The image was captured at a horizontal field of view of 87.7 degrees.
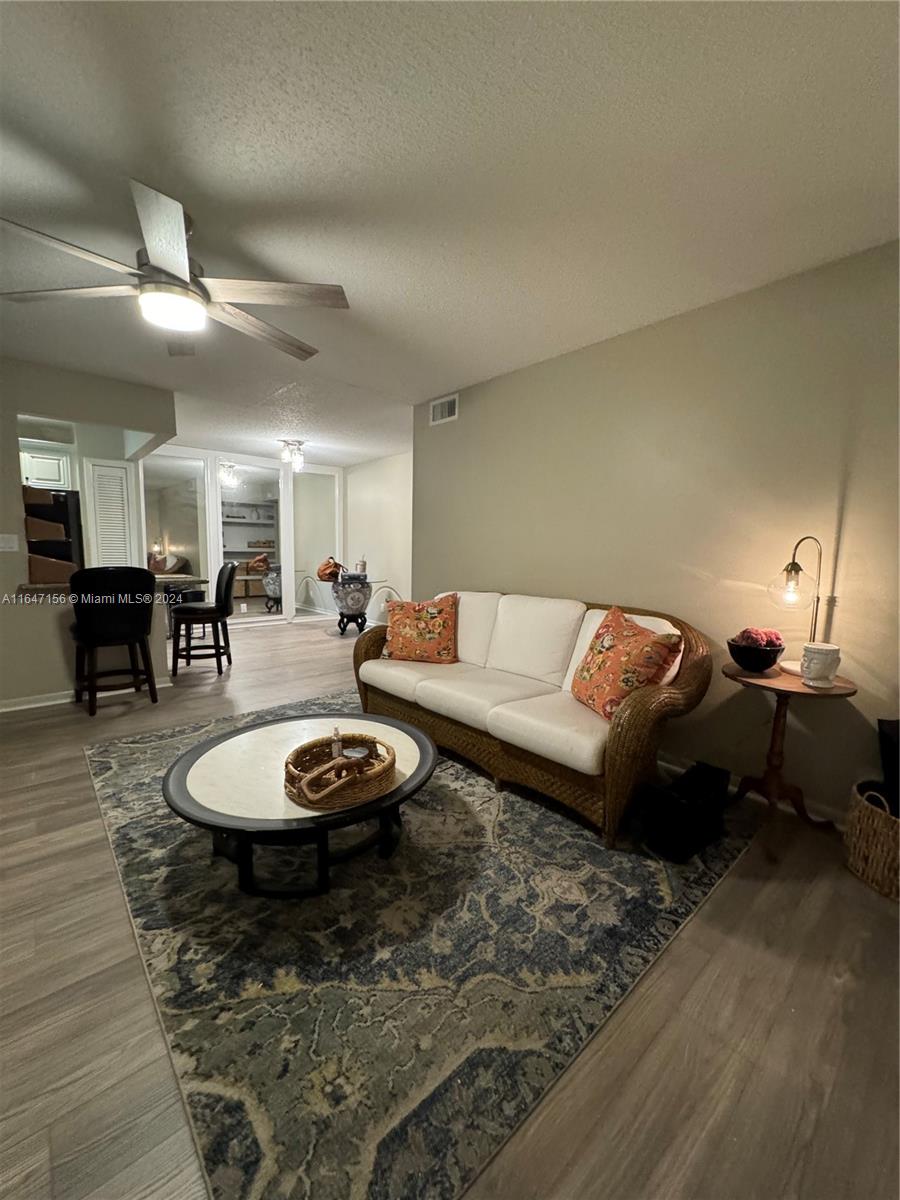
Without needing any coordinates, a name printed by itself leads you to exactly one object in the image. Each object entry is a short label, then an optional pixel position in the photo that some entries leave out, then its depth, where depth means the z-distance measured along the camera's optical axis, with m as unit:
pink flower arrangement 1.98
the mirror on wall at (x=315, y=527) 7.66
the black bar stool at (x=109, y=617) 3.29
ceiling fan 1.50
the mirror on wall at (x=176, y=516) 6.54
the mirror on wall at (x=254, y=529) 7.34
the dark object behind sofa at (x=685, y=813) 1.86
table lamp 2.07
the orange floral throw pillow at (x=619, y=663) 2.08
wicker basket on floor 1.66
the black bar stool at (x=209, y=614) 4.27
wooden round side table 1.90
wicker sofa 1.91
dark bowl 1.97
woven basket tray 1.51
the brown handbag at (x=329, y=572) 6.21
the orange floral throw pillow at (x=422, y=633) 3.14
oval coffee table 1.44
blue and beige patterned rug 0.96
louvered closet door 5.07
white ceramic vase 1.86
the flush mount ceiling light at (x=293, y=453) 5.78
